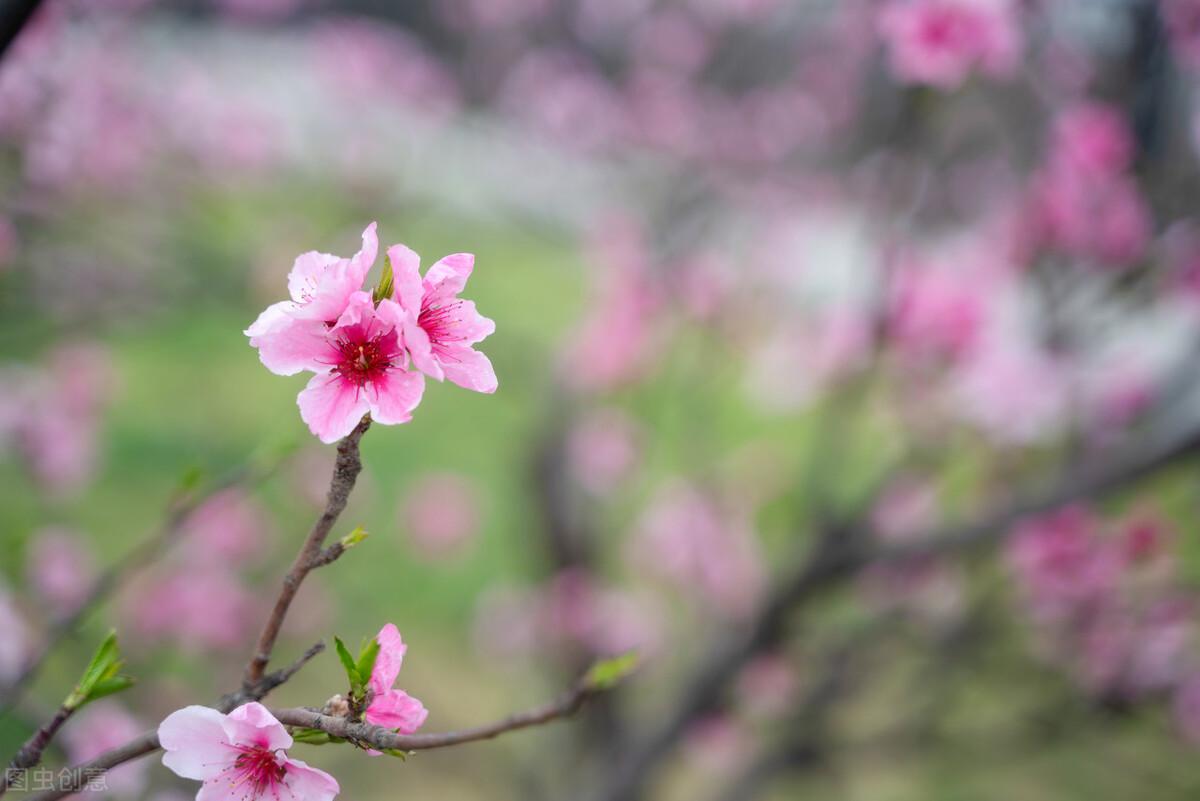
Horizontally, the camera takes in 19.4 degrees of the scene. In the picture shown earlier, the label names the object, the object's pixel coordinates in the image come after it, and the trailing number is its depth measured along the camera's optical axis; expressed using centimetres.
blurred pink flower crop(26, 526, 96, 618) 145
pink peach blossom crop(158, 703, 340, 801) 67
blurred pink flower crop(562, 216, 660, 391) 244
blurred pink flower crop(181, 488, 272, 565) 212
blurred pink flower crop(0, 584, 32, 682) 86
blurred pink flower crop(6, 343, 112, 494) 155
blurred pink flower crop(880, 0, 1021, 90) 102
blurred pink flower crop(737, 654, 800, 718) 192
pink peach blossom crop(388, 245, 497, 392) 68
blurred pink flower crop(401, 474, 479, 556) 321
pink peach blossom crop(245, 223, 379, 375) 68
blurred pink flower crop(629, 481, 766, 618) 226
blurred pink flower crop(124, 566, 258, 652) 195
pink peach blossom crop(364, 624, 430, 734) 69
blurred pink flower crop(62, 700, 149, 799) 77
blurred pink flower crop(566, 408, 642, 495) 301
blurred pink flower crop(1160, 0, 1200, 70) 123
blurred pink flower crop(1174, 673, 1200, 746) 157
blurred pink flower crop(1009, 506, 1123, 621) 154
